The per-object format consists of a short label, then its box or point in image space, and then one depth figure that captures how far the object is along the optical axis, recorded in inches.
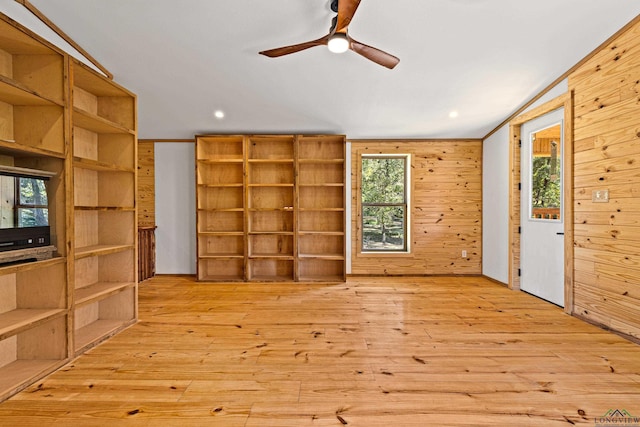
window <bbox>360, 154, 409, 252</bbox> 201.3
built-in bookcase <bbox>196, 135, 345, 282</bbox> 191.0
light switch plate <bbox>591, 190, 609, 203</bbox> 109.8
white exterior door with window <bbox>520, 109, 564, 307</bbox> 137.9
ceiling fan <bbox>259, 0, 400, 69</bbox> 79.9
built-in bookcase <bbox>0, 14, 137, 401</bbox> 75.9
